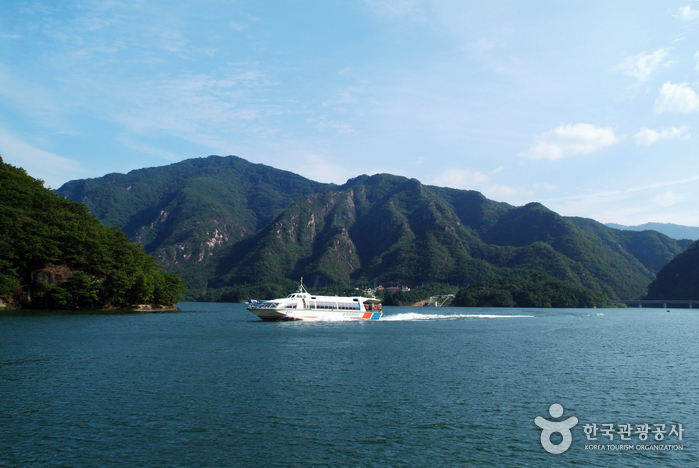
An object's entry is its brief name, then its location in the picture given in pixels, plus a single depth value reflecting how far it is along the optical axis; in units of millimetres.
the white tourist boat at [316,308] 78812
